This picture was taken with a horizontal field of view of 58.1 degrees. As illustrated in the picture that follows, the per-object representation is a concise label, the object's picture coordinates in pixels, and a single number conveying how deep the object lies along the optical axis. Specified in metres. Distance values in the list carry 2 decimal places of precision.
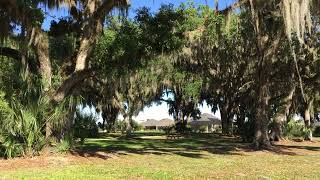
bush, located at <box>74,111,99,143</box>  10.92
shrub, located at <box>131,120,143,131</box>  46.16
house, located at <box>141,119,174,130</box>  57.84
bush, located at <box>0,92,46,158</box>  8.60
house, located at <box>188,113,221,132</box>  41.40
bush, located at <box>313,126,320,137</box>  36.18
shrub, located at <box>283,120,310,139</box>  20.85
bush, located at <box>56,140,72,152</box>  9.29
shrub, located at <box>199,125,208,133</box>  41.10
